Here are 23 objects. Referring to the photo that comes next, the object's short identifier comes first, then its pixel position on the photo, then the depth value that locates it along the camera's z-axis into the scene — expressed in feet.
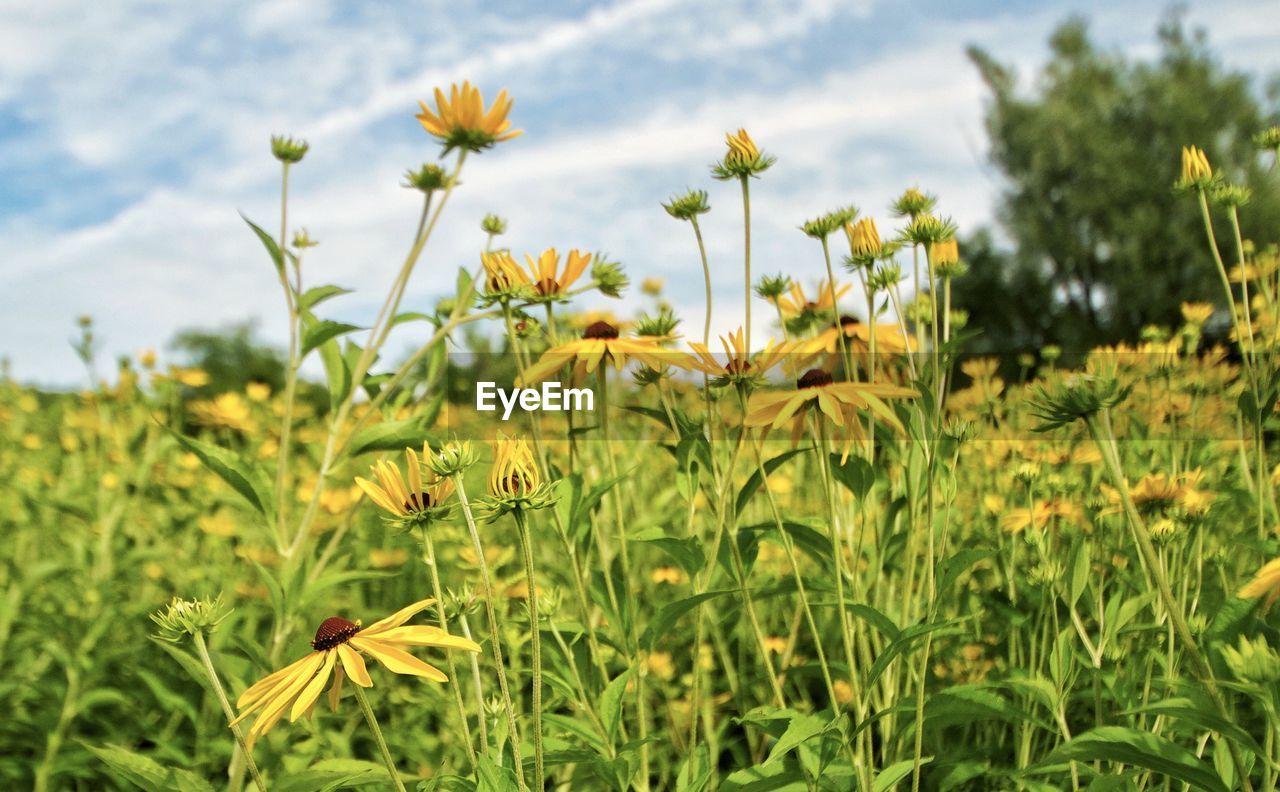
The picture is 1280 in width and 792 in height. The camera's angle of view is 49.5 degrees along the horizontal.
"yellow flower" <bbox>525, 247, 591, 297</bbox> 1.98
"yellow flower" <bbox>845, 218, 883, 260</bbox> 2.04
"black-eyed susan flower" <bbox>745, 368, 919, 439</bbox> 1.75
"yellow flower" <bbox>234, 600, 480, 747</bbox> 1.44
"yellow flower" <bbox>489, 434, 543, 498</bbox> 1.47
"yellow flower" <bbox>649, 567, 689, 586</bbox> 2.94
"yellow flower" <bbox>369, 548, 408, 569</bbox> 3.28
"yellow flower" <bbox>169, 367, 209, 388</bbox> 8.22
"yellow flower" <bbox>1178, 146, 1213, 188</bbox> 2.25
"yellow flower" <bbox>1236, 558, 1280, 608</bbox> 1.41
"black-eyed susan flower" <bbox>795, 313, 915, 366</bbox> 2.23
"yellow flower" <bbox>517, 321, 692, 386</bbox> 1.88
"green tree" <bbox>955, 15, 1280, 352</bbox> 46.42
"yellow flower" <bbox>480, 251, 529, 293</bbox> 1.84
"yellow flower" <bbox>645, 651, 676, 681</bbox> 2.81
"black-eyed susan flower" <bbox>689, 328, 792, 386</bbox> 1.84
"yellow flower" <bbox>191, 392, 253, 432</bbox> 3.40
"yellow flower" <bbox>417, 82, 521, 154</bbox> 2.19
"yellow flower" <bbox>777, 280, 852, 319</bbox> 2.38
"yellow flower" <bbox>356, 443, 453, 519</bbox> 1.58
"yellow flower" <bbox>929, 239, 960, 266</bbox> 2.12
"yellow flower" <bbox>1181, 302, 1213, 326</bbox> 3.66
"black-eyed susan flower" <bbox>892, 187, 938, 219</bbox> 2.07
